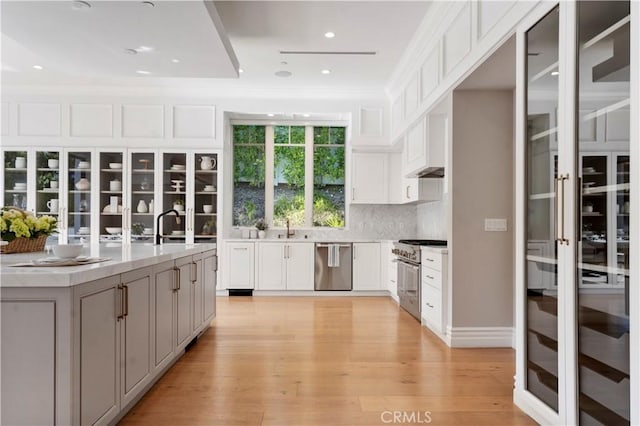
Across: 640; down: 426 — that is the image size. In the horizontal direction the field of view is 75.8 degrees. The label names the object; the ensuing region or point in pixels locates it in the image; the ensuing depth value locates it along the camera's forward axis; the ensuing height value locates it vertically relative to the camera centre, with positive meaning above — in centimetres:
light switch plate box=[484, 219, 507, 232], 355 -7
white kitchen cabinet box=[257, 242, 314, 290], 605 -75
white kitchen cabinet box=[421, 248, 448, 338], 372 -71
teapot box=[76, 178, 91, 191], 605 +42
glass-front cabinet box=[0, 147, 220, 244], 598 +35
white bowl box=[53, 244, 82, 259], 209 -19
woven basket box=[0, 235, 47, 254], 272 -22
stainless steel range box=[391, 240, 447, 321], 447 -65
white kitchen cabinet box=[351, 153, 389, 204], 630 +60
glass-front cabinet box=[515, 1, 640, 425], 162 +1
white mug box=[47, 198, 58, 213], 599 +12
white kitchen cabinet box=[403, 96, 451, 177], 426 +82
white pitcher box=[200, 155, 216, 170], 611 +78
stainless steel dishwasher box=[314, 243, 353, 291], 606 -82
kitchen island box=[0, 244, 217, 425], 165 -56
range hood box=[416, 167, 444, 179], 462 +53
